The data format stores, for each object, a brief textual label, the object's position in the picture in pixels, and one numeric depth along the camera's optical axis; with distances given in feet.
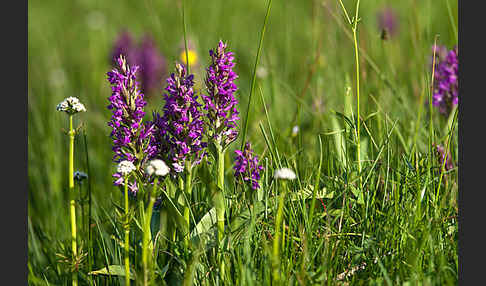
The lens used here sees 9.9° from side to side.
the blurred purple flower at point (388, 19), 12.16
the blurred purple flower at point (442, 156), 7.31
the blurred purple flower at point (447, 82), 7.67
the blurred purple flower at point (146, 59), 11.13
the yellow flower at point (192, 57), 11.06
